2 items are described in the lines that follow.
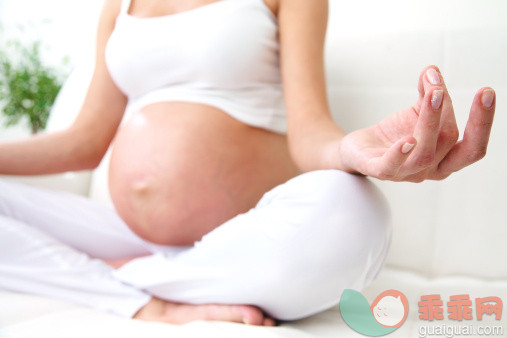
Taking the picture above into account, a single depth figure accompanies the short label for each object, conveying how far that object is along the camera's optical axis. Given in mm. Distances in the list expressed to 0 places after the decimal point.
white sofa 911
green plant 1954
